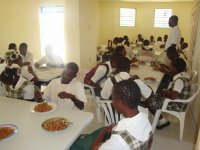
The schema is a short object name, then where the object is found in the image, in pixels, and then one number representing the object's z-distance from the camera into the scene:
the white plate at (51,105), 1.84
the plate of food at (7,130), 1.44
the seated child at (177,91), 2.44
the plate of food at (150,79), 2.77
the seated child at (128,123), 1.12
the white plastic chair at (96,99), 2.84
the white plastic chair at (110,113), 2.21
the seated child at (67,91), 2.16
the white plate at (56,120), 1.53
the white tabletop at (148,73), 2.68
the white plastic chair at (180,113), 2.52
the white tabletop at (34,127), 1.36
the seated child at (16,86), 2.20
